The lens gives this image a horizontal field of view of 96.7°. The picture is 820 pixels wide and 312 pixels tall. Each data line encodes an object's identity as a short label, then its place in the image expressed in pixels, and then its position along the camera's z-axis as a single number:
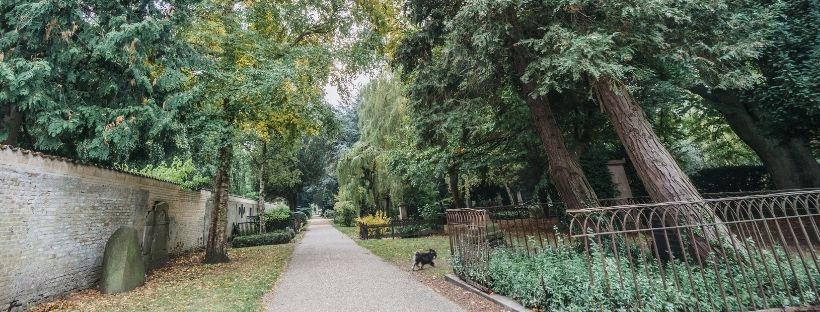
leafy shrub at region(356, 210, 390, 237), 17.33
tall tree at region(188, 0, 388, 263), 9.48
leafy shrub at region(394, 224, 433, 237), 16.89
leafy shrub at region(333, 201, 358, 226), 27.55
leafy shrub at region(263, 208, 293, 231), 21.61
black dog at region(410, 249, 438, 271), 8.37
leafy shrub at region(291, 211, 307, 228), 25.45
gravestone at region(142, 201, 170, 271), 9.68
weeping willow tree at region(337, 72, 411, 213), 17.47
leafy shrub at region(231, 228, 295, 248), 16.17
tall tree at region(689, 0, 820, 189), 8.77
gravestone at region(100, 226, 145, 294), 7.04
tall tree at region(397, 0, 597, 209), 6.75
